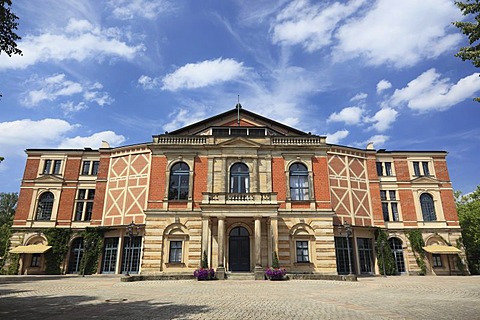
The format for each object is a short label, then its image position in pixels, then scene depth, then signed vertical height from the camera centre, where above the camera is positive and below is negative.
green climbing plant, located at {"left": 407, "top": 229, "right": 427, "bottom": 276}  26.92 +0.65
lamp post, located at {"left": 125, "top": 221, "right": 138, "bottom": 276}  25.52 -0.49
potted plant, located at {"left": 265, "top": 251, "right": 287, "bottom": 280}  18.92 -1.20
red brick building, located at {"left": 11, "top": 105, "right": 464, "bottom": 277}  21.91 +4.04
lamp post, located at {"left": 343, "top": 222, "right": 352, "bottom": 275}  20.00 +1.49
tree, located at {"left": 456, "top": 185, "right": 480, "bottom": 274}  30.98 +2.17
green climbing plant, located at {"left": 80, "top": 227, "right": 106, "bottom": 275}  26.06 +0.40
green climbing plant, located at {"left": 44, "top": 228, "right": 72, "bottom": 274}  26.55 +0.41
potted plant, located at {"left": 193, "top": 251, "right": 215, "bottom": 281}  18.73 -1.20
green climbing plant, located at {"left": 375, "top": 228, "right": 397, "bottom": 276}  26.06 -0.18
